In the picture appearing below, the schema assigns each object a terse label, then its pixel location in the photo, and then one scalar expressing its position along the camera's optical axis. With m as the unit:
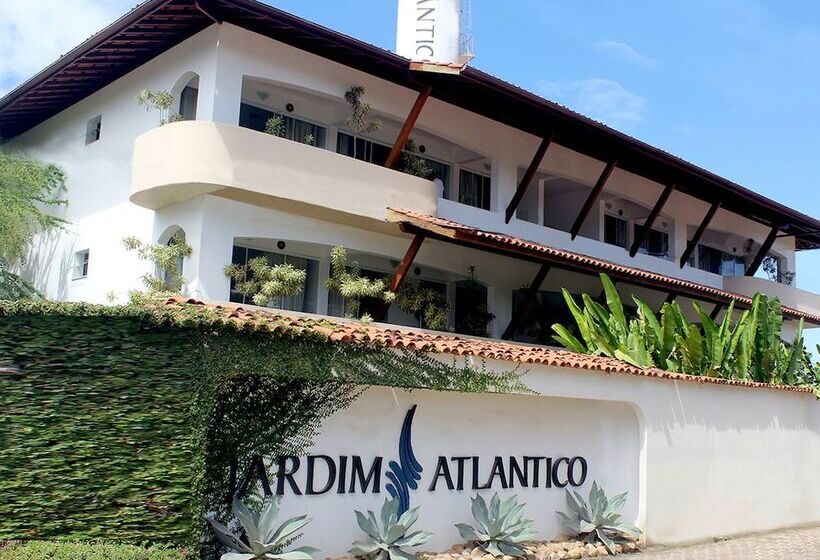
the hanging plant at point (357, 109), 16.48
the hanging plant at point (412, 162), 17.92
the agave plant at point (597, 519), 12.68
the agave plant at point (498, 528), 11.12
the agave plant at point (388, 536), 9.97
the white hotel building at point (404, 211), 13.66
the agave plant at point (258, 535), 8.85
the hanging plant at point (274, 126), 15.48
